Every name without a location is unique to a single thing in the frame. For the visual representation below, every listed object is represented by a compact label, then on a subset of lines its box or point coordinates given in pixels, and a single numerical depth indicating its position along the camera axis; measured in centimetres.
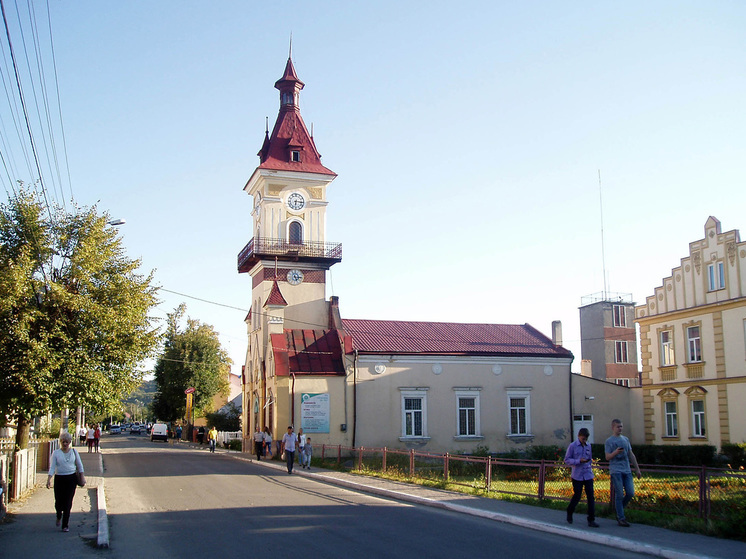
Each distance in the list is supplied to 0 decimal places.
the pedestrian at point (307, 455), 2751
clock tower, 3953
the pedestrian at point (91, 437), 3969
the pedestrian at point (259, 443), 3438
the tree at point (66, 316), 1811
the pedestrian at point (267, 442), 3622
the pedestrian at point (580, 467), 1260
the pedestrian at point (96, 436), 3942
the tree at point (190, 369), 6425
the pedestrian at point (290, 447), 2548
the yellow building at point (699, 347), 3175
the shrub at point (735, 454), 2889
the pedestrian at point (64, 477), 1229
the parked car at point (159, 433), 6550
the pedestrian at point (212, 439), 4359
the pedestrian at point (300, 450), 2906
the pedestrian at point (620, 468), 1236
